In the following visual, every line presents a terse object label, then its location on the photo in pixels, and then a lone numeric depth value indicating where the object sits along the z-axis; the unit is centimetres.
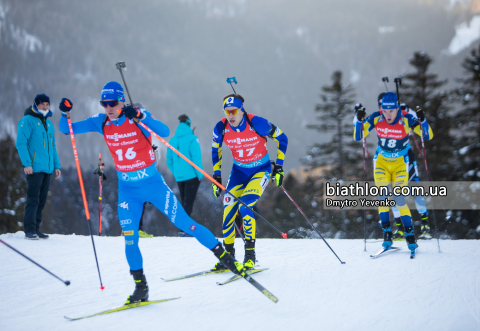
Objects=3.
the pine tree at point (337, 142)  5484
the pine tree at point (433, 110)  4409
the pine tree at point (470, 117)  4134
